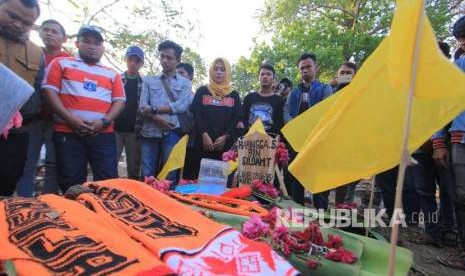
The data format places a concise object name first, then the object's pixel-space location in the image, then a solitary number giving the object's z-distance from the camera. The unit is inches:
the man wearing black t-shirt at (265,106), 186.2
